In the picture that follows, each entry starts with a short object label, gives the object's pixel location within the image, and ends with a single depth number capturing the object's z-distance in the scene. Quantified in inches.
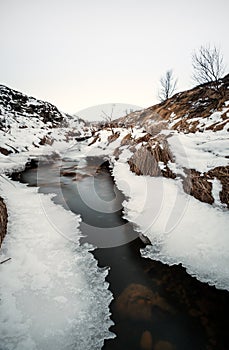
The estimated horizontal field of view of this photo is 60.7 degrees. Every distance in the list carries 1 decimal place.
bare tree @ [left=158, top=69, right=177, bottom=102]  1109.1
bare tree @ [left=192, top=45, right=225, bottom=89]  581.9
